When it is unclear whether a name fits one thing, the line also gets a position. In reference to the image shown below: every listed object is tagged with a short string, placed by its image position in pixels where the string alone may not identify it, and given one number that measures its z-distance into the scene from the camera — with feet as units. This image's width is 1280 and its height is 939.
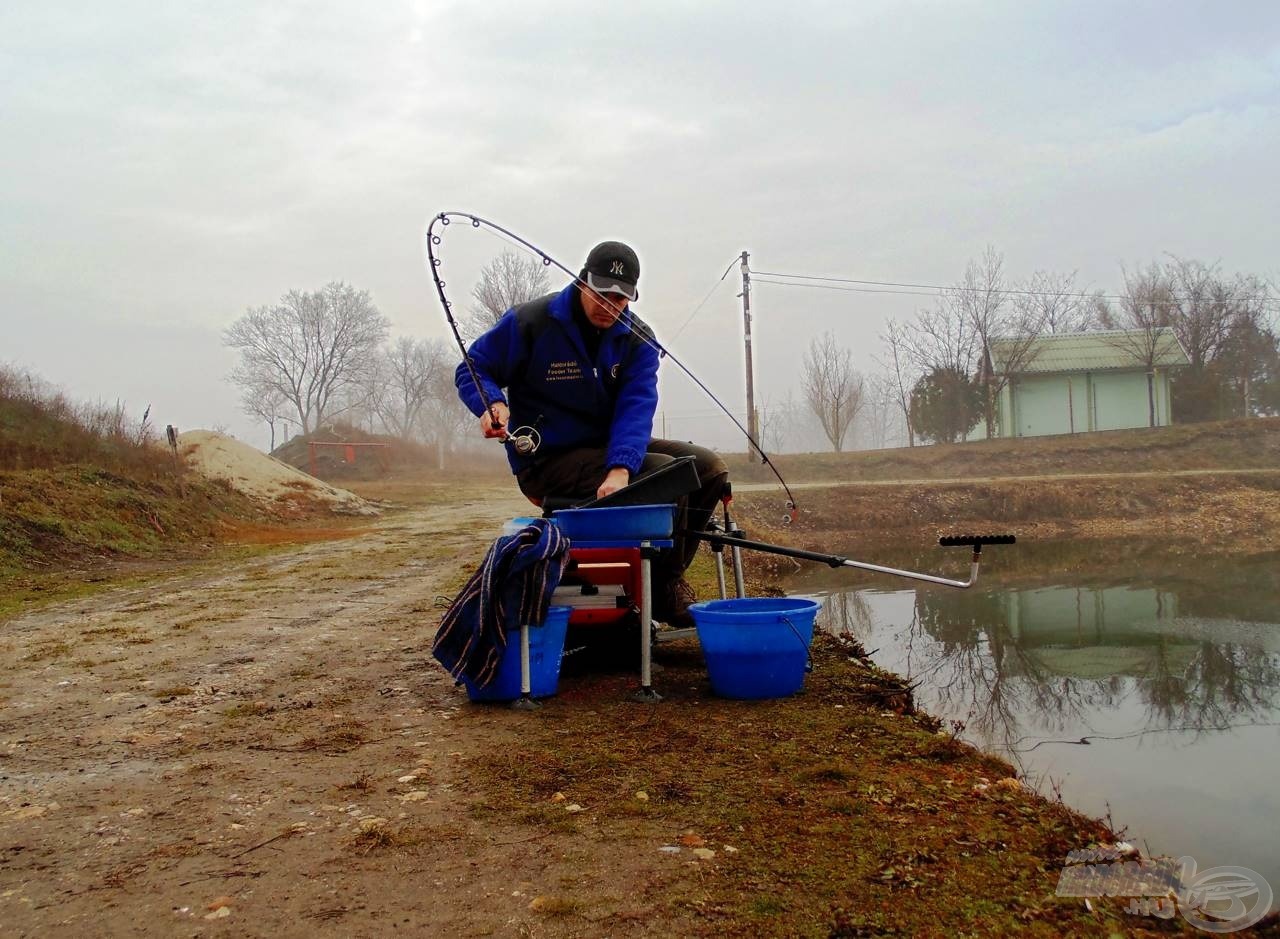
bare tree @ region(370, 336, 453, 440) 223.30
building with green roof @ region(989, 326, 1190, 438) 120.88
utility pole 97.91
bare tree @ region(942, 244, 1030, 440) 118.73
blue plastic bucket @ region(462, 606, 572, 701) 12.75
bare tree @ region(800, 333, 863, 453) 128.06
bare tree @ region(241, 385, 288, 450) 221.46
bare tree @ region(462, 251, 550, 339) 144.36
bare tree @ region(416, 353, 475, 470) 201.16
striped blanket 12.30
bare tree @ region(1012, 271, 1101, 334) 118.62
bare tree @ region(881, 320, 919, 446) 131.95
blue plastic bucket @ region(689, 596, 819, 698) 12.55
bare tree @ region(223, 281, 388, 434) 217.97
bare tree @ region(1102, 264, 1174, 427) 120.06
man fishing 14.34
